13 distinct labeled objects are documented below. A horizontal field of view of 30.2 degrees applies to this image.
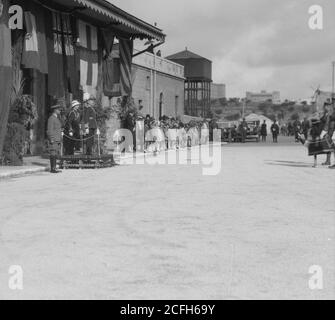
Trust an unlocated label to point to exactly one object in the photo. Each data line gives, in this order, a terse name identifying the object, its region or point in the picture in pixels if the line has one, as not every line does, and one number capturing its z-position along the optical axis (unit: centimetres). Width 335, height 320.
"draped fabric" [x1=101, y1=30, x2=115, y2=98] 2431
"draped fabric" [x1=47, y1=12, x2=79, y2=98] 1967
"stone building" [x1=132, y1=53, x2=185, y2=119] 3719
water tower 7281
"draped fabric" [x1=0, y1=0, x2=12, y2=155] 1562
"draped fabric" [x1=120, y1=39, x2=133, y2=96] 2669
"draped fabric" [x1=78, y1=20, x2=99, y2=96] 2208
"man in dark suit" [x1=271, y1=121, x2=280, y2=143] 4462
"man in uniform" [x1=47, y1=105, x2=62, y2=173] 1554
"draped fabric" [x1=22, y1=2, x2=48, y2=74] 1781
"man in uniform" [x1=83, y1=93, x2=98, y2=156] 1837
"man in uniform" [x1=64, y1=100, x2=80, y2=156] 1831
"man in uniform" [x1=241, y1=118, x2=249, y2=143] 4556
